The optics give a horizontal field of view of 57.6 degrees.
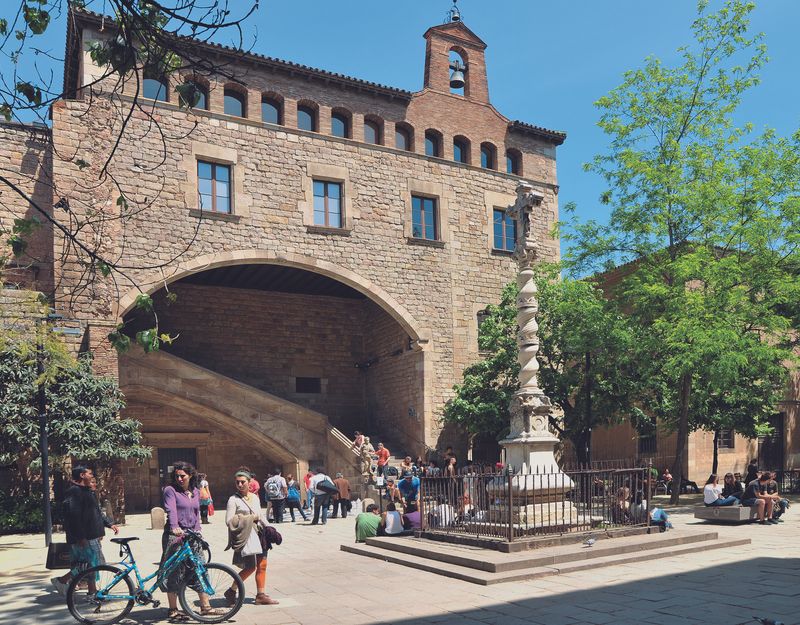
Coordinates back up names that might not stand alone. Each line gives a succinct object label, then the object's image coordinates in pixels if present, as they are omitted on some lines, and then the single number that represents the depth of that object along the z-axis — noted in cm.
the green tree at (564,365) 1994
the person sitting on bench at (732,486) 1588
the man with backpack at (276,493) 1834
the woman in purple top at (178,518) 739
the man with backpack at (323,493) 1764
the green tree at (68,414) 1694
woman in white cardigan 795
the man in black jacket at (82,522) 819
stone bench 1434
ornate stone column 1111
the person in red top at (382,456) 2232
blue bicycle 727
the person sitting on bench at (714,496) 1482
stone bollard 1723
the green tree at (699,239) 1784
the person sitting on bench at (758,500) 1469
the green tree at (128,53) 561
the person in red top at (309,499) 2131
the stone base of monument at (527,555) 927
